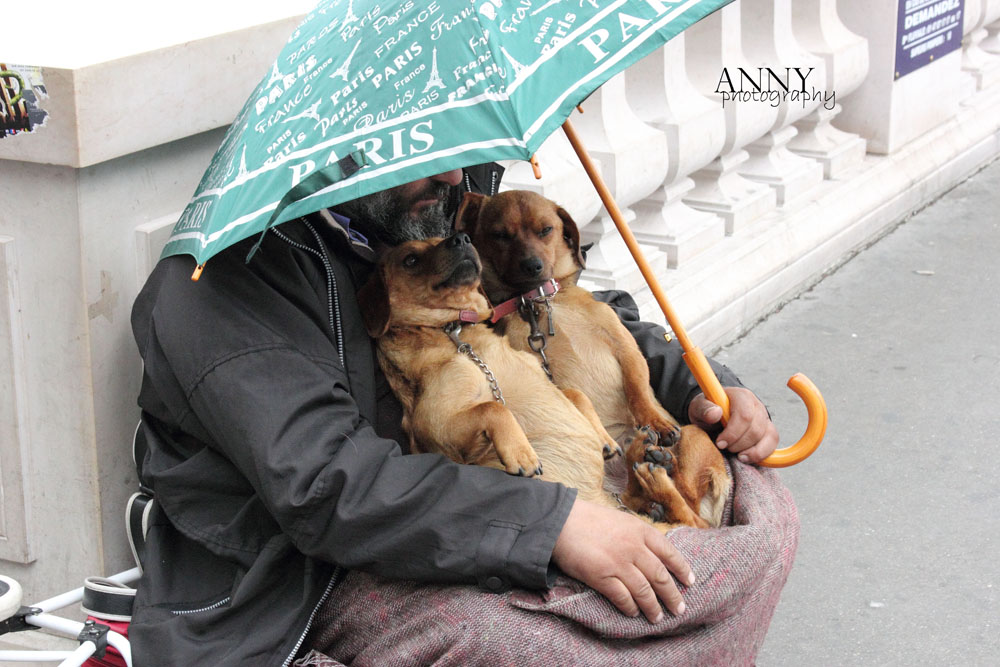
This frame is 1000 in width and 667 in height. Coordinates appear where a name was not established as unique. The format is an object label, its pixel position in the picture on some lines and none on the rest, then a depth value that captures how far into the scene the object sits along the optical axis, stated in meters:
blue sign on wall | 5.98
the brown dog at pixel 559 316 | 2.75
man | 2.03
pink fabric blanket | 1.99
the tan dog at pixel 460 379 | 2.37
